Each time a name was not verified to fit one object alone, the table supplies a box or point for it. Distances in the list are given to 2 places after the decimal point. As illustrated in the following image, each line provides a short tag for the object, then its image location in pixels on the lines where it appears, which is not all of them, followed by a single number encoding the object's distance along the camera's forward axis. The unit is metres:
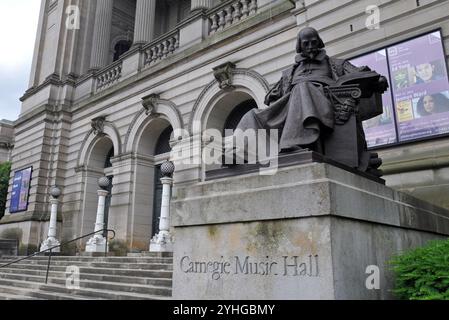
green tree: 37.19
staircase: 7.82
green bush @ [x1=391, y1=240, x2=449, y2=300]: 3.40
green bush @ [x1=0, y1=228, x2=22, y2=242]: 19.31
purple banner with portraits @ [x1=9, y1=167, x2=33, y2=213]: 20.03
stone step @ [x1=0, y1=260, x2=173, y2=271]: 9.36
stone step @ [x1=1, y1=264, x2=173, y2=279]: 8.61
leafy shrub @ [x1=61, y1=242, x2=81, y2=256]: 17.98
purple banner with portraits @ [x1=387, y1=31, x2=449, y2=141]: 8.40
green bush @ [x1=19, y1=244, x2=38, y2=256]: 18.36
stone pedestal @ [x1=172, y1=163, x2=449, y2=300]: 3.39
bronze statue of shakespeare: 4.29
